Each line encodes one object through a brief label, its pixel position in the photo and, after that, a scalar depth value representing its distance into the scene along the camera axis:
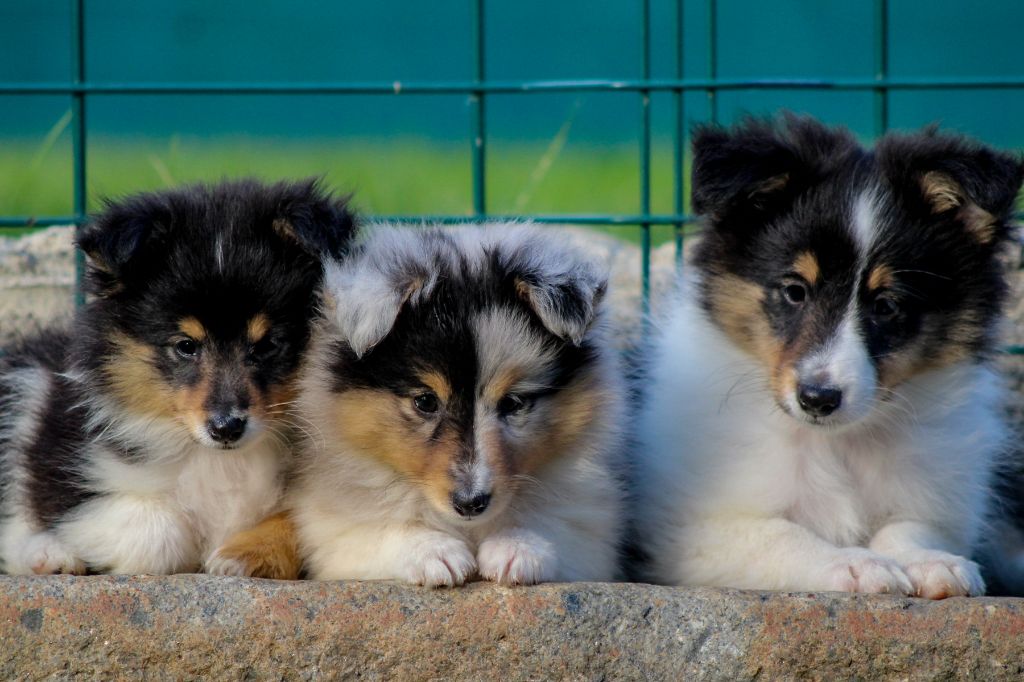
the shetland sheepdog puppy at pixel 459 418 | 7.25
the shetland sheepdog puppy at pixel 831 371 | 7.68
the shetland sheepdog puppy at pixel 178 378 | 7.61
